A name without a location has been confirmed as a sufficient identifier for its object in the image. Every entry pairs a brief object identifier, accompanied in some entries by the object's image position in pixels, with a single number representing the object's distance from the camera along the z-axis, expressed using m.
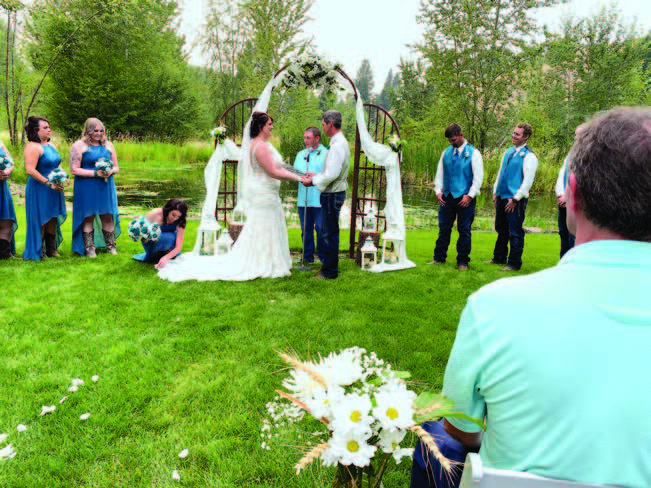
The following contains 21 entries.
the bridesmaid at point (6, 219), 5.36
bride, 5.31
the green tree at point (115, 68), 19.58
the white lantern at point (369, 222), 6.49
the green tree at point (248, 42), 20.08
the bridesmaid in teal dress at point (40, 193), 5.38
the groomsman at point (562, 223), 5.18
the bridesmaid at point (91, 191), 5.68
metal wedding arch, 6.00
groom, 5.12
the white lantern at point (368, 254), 6.12
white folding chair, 0.76
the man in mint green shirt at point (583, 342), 0.79
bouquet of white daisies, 0.87
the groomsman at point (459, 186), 5.80
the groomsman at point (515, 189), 5.70
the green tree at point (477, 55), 18.22
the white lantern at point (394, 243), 6.30
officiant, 6.23
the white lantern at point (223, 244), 6.27
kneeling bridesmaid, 5.77
